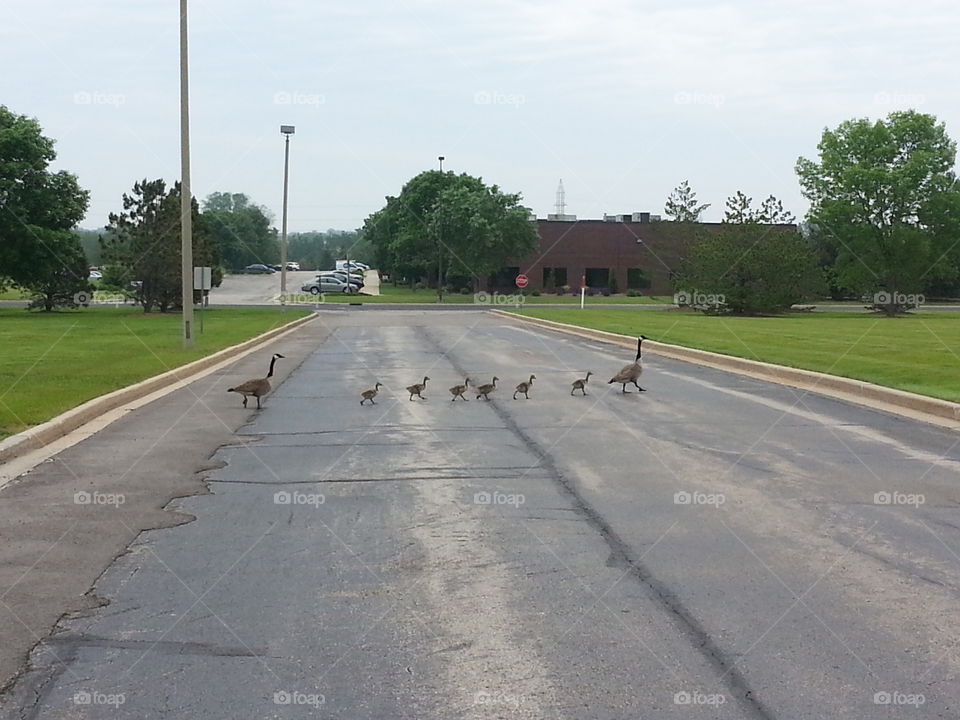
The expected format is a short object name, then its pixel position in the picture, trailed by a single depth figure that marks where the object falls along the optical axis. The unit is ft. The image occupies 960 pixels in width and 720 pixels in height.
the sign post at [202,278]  100.83
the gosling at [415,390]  57.47
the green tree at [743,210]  208.03
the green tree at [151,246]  165.78
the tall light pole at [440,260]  268.84
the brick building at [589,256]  312.29
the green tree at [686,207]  274.57
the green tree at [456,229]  280.51
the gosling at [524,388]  59.10
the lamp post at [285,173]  188.03
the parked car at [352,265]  437.34
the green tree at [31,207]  165.89
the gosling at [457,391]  58.34
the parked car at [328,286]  307.74
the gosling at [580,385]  61.36
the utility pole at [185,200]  90.94
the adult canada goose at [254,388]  54.60
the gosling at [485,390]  58.08
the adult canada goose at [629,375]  62.23
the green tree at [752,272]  197.36
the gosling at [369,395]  55.52
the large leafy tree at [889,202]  217.77
